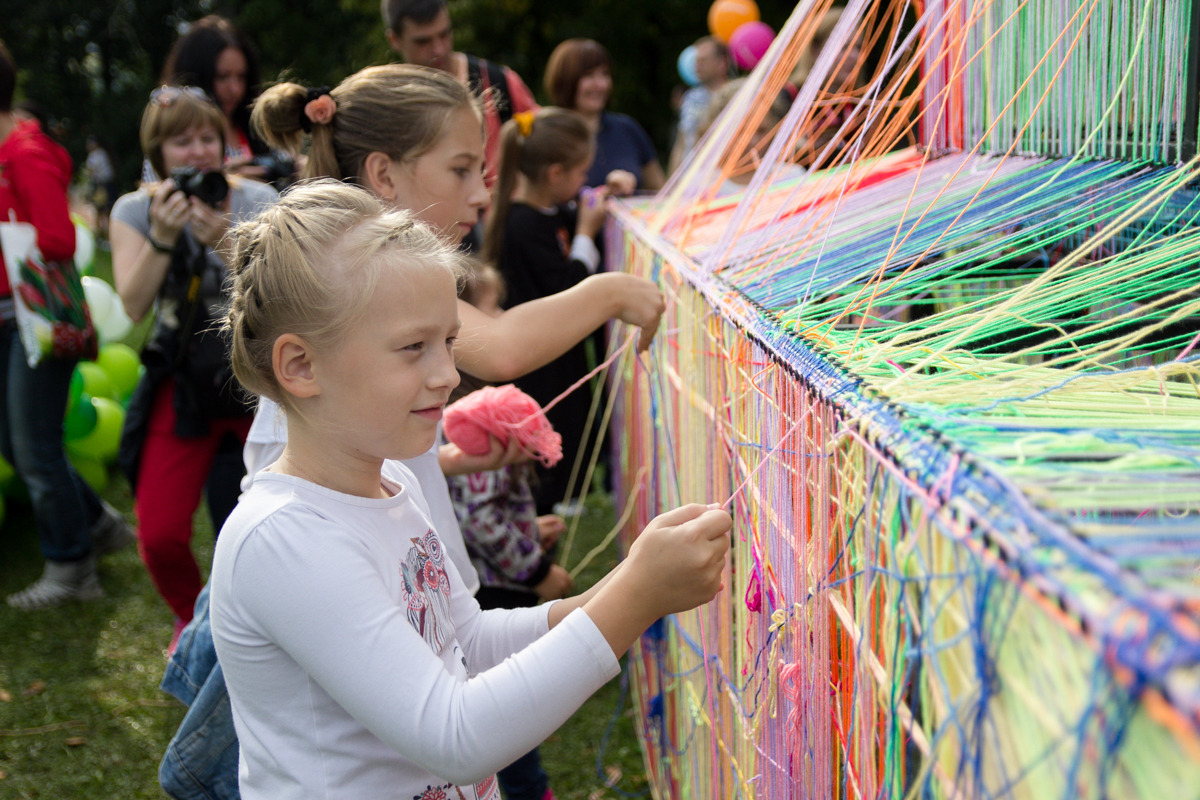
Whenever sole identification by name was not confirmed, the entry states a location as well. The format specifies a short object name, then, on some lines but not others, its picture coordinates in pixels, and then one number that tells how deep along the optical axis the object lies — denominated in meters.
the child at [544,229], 3.42
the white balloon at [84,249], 5.79
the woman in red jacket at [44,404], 3.30
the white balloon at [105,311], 5.46
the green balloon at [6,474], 4.35
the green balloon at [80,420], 4.55
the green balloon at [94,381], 4.95
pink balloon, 6.18
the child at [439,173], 1.68
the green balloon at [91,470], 4.70
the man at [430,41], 3.53
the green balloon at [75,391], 4.56
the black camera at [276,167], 3.18
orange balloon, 7.71
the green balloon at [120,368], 5.43
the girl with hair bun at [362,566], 1.02
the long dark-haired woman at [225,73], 3.36
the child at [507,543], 2.13
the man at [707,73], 6.29
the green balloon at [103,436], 4.69
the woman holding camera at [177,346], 2.69
